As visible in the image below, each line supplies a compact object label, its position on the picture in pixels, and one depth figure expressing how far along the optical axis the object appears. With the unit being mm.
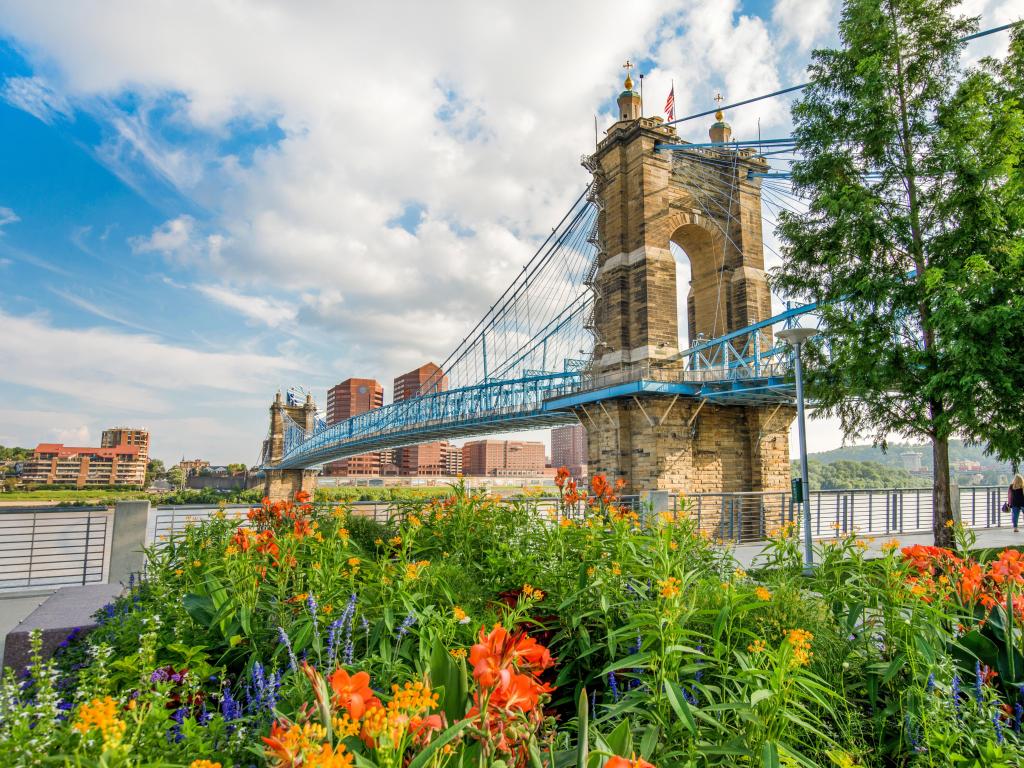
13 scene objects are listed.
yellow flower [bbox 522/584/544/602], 2108
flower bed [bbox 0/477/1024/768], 1187
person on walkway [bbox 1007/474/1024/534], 12258
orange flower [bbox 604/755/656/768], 924
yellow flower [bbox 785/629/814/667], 1554
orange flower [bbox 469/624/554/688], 1194
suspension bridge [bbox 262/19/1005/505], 14008
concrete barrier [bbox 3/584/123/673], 2951
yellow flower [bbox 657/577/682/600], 1839
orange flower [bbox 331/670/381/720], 1057
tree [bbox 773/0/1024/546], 7195
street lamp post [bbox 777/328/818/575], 8234
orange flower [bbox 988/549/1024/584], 2557
